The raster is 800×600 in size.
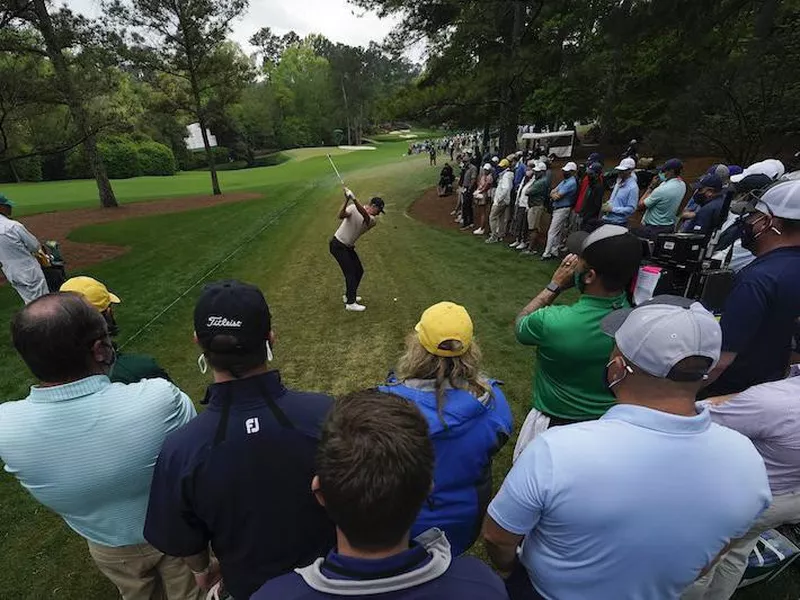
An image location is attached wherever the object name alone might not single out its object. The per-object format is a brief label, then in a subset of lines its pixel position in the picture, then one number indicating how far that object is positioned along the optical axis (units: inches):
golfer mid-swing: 264.5
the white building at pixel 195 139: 1979.2
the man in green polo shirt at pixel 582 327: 98.0
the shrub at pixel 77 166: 1450.5
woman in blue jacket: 81.7
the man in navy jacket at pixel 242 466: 66.0
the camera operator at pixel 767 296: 98.3
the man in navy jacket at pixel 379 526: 41.7
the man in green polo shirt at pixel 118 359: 97.0
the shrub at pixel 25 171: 1435.8
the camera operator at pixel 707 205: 235.9
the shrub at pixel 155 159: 1571.1
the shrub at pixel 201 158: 1839.3
